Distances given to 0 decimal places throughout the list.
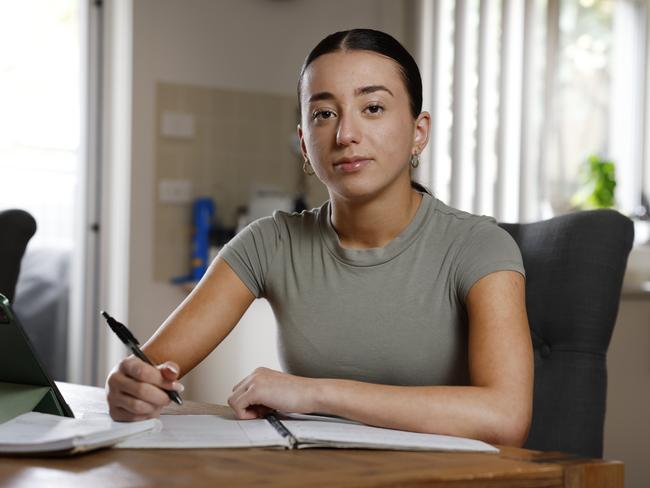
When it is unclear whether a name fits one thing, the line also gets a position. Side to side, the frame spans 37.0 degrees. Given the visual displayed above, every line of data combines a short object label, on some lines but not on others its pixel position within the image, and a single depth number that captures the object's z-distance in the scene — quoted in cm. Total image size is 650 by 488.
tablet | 112
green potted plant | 480
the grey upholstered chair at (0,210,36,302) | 190
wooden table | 82
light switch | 411
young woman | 148
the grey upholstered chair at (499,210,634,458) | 157
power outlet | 411
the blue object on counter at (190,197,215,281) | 411
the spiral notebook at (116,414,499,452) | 98
